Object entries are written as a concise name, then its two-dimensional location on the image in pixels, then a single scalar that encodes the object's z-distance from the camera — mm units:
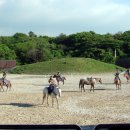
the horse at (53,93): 19562
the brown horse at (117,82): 31266
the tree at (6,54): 84375
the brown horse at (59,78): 35659
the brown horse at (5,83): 30078
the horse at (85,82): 29278
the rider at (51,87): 19653
